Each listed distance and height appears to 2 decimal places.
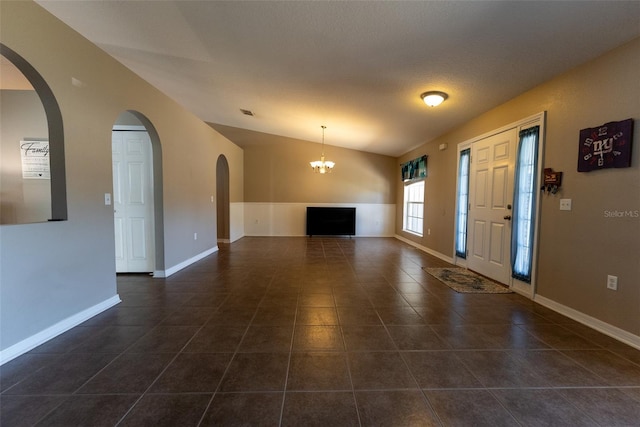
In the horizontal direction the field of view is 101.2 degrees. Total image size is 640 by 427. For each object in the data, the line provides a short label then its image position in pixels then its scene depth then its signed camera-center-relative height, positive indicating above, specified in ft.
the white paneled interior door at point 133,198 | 11.74 +0.01
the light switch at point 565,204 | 8.39 +0.04
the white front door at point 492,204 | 11.04 +0.01
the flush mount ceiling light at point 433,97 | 10.46 +4.27
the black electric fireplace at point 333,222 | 25.23 -1.97
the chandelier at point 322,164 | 20.22 +2.87
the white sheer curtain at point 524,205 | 9.77 +0.01
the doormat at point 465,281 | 10.63 -3.44
